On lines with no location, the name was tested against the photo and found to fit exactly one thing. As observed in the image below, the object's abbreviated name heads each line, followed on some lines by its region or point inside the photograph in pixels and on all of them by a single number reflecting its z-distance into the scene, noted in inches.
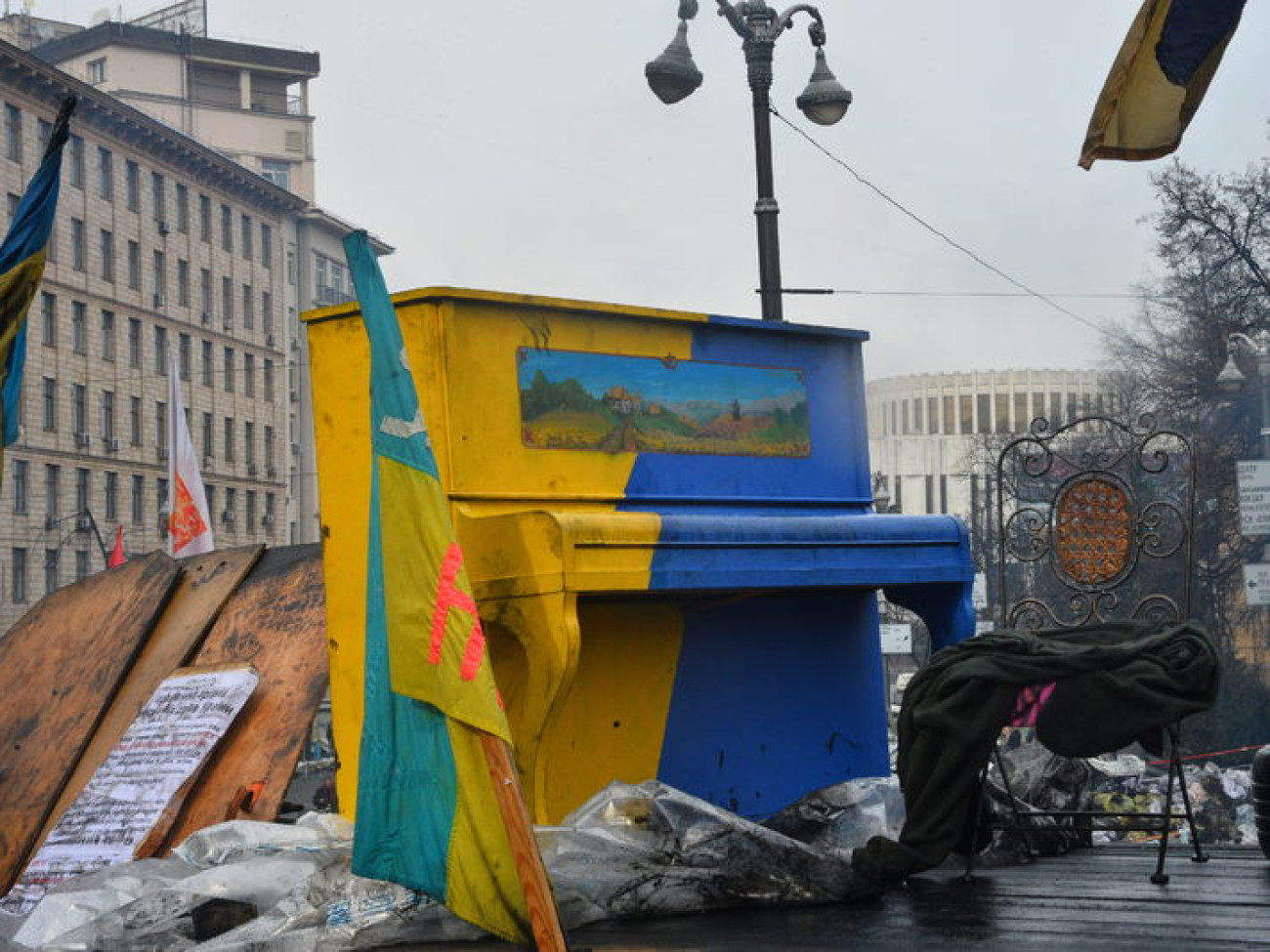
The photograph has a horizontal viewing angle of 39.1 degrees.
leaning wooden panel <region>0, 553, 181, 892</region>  279.7
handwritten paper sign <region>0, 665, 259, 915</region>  253.4
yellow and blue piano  228.5
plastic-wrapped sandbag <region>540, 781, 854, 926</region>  198.2
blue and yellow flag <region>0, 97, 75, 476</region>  257.9
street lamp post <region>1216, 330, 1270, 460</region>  873.5
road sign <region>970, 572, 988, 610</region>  1430.9
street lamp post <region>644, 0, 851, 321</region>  453.7
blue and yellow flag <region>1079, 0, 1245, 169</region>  205.8
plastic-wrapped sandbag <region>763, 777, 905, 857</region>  236.8
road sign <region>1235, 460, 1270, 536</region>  736.3
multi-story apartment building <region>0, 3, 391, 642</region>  2174.0
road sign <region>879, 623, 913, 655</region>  1446.9
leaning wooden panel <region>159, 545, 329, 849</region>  256.8
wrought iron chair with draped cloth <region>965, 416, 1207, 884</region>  259.6
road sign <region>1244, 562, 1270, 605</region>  747.4
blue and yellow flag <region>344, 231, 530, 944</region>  171.3
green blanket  206.2
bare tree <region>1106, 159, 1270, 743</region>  1165.1
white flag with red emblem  517.3
